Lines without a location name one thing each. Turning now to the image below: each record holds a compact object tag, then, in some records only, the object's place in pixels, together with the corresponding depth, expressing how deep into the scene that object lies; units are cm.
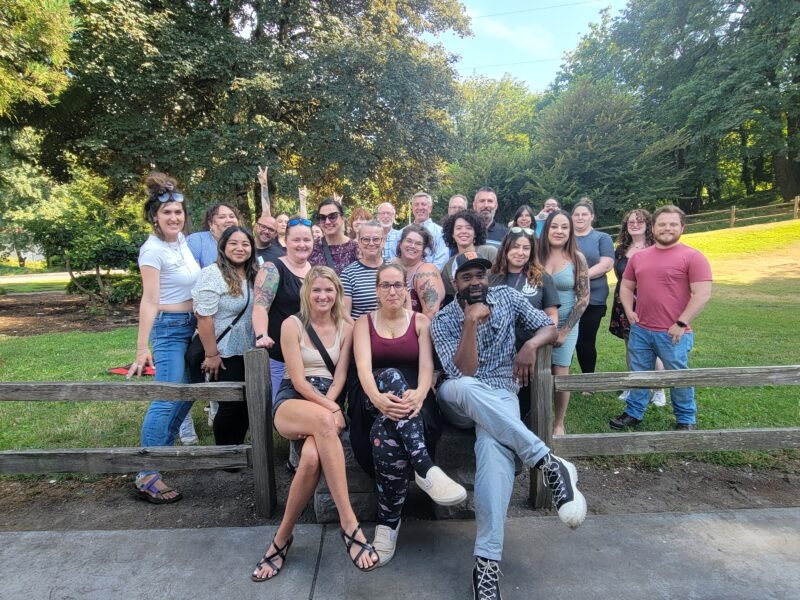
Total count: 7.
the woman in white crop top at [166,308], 340
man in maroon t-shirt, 386
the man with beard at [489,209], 525
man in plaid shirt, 250
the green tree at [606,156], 2398
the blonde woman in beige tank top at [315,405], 268
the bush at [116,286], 1250
